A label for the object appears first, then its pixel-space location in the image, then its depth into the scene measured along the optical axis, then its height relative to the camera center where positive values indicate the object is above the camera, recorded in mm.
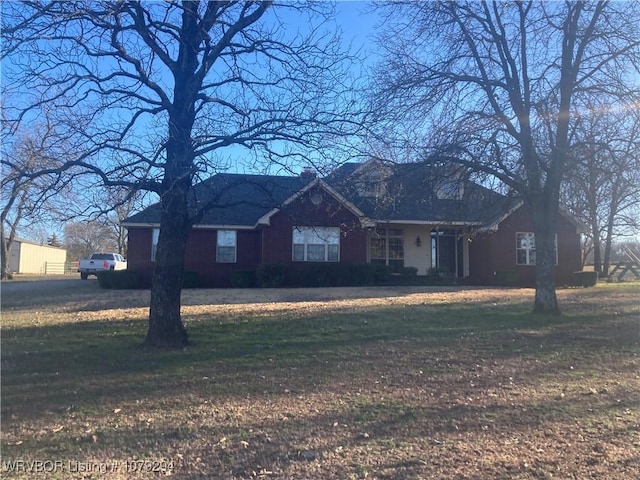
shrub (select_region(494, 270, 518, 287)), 24594 -22
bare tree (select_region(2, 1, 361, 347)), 8477 +2709
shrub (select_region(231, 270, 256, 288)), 22734 -150
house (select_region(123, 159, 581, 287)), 23156 +1449
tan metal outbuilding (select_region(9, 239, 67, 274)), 61562 +1576
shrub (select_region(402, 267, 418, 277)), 23981 +188
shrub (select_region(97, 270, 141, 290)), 22328 -248
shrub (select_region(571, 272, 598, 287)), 24938 -24
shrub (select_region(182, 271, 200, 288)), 23000 -221
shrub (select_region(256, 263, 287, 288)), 21969 +27
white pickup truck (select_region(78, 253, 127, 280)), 32656 +501
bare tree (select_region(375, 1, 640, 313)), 12641 +4122
